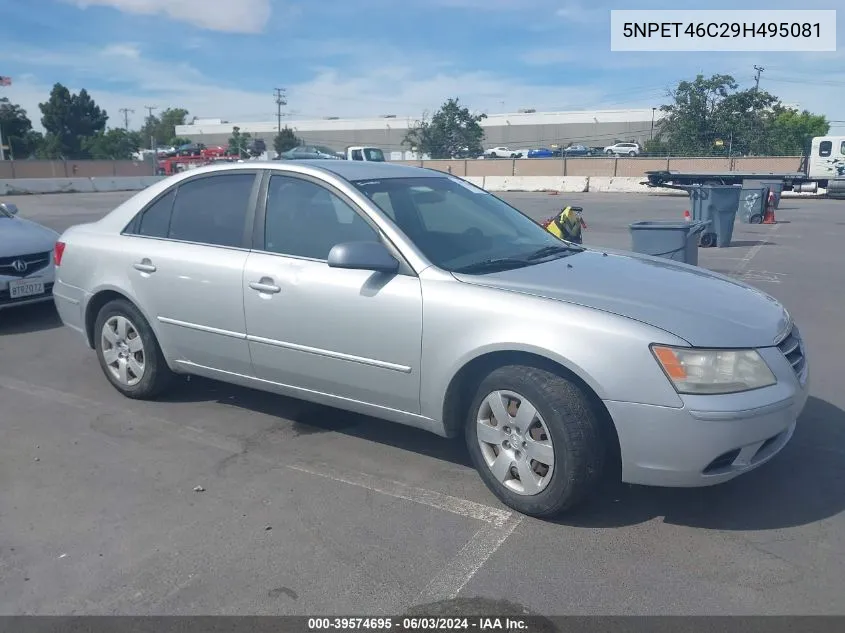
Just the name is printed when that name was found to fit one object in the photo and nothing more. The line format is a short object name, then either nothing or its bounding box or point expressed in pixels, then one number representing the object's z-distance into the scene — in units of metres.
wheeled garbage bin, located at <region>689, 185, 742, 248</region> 14.35
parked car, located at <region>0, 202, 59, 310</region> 7.55
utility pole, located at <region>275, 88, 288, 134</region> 92.06
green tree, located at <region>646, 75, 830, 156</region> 51.62
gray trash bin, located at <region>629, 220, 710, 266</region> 9.69
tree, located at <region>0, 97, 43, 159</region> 74.31
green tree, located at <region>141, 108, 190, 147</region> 117.75
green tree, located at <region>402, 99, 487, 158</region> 70.94
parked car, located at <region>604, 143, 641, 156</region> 67.61
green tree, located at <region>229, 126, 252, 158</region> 56.28
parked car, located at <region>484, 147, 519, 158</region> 78.70
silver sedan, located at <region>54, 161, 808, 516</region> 3.35
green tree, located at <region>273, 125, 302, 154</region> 65.97
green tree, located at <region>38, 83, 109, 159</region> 76.81
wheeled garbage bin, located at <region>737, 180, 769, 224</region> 19.52
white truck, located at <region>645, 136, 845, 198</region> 29.69
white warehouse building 89.81
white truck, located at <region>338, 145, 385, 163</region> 34.31
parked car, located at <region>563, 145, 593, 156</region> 68.19
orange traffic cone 19.59
